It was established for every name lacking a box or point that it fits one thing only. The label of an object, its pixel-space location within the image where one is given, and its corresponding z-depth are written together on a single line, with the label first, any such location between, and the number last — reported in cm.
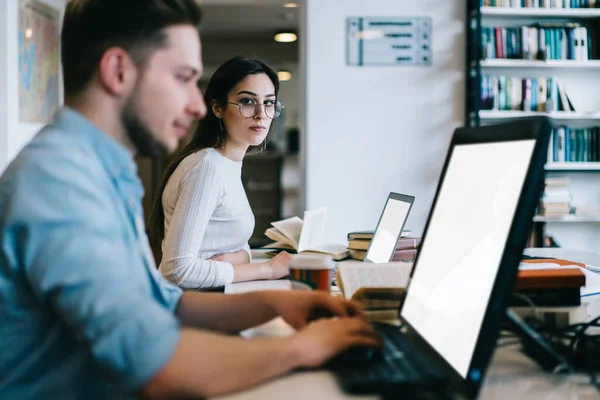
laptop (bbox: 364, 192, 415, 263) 195
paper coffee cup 141
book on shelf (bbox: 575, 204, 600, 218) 462
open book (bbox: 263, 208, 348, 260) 225
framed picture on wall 442
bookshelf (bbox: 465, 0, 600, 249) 457
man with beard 78
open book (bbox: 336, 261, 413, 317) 132
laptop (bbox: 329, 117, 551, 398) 79
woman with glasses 189
